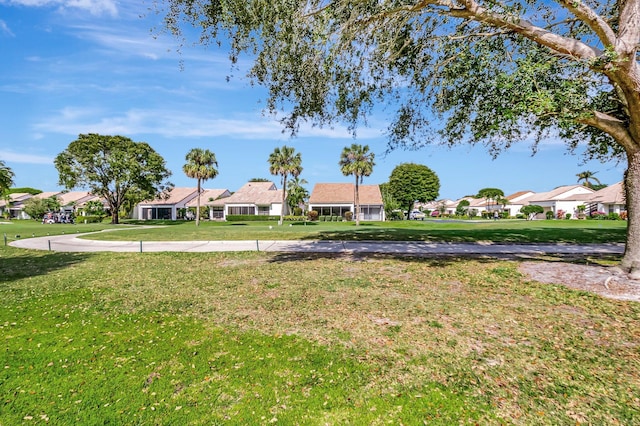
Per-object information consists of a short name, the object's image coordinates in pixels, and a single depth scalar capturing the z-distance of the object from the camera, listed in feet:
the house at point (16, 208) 262.26
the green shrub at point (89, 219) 171.01
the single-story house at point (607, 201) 164.04
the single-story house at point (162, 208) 219.82
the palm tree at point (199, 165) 143.23
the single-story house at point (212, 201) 214.90
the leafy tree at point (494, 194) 281.82
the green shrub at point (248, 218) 168.86
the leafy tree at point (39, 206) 206.49
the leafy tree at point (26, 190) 318.00
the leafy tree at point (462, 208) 296.51
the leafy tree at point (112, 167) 147.13
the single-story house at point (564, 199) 193.98
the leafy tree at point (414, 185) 221.25
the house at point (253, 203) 199.82
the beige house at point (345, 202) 184.75
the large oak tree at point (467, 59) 24.54
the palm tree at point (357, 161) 150.30
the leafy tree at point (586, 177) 257.59
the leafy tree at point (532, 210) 209.97
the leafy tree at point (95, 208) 190.99
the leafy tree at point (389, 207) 181.27
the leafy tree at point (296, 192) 185.47
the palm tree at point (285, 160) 150.10
